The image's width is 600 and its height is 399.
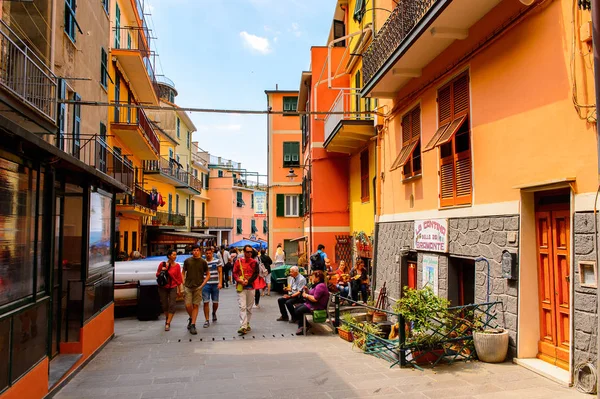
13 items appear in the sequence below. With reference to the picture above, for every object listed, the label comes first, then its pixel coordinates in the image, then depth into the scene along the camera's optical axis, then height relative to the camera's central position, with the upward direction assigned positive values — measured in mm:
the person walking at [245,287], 10125 -1216
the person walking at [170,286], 10672 -1261
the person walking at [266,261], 17281 -1101
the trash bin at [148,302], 12008 -1802
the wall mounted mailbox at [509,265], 6574 -486
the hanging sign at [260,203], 44500 +2625
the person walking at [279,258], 20984 -1216
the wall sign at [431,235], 8820 -91
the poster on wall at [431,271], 9172 -809
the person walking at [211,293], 11059 -1486
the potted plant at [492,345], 6562 -1600
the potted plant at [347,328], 9031 -1923
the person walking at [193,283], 10227 -1133
